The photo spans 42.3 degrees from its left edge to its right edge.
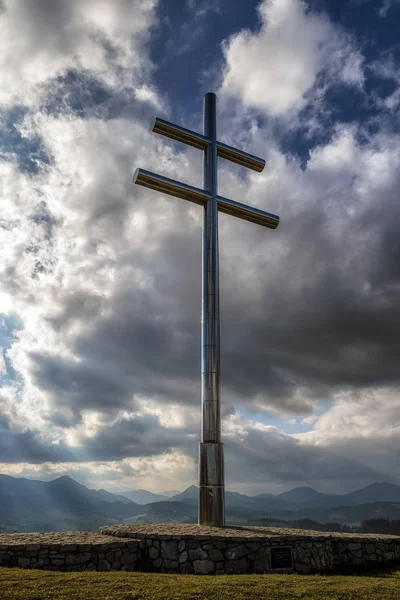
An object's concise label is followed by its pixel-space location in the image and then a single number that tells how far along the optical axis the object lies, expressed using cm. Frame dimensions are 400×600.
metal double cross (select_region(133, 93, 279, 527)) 1452
